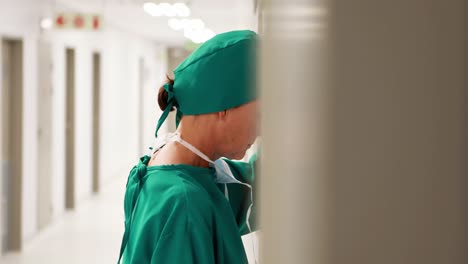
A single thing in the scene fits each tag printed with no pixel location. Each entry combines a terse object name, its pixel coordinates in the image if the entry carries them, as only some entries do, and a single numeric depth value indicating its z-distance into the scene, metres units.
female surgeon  3.13
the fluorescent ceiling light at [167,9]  12.59
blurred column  0.55
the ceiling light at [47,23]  12.62
